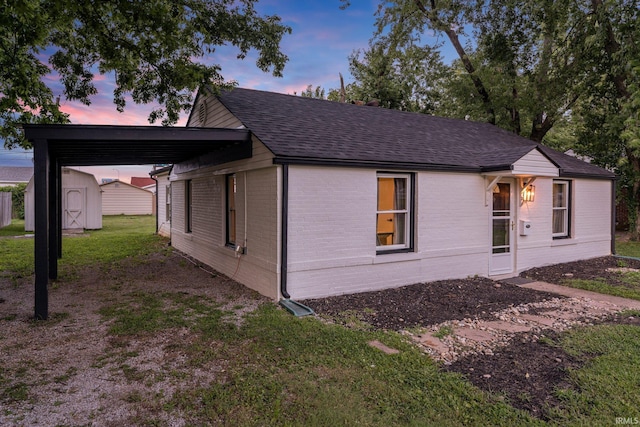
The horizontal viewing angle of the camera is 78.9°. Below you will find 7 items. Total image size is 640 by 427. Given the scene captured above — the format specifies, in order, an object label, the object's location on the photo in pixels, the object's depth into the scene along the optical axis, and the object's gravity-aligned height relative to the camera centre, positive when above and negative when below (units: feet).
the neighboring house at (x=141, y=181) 173.57 +11.39
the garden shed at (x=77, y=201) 58.80 +0.76
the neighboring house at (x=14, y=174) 115.85 +10.14
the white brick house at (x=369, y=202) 21.54 +0.32
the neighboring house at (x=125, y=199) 98.89 +1.75
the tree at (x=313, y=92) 98.68 +29.29
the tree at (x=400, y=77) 61.26 +22.92
